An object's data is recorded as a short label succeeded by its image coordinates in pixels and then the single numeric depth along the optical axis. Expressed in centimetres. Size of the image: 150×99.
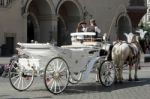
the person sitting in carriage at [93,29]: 1109
